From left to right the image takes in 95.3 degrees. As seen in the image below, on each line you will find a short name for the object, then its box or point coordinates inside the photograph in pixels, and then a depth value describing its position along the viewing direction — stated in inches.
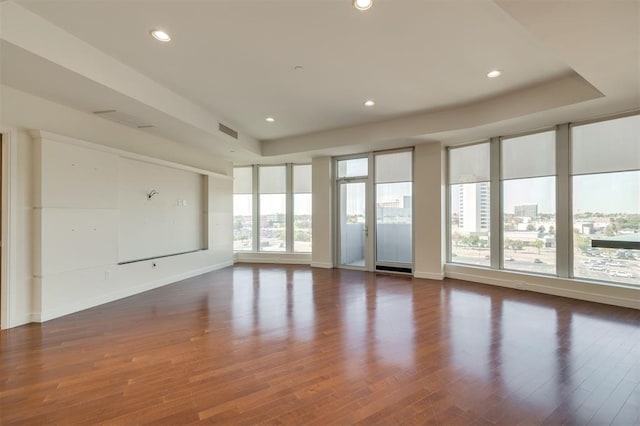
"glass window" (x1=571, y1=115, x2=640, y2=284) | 171.6
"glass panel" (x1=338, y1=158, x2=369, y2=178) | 285.9
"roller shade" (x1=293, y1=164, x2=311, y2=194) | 322.0
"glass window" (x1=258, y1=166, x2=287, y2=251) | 328.8
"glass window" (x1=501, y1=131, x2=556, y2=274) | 203.0
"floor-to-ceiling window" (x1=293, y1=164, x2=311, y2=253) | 320.8
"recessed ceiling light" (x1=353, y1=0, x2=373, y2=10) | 101.1
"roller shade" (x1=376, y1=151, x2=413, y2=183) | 262.4
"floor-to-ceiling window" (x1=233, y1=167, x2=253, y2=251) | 334.3
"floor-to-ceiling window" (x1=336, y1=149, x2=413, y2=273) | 265.0
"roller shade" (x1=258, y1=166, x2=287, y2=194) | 329.4
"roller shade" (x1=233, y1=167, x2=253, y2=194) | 335.0
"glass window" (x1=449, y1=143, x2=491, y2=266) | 234.2
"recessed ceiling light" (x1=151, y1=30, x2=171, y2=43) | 117.5
